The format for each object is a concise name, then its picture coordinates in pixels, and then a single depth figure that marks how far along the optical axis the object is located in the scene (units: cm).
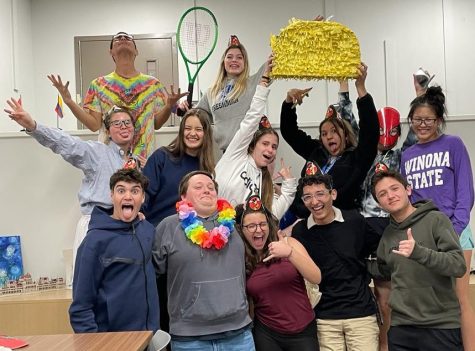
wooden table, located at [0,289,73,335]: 370
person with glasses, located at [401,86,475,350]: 315
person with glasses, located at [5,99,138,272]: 336
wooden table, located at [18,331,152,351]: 195
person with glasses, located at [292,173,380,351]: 294
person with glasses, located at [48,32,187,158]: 382
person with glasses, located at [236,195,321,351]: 284
